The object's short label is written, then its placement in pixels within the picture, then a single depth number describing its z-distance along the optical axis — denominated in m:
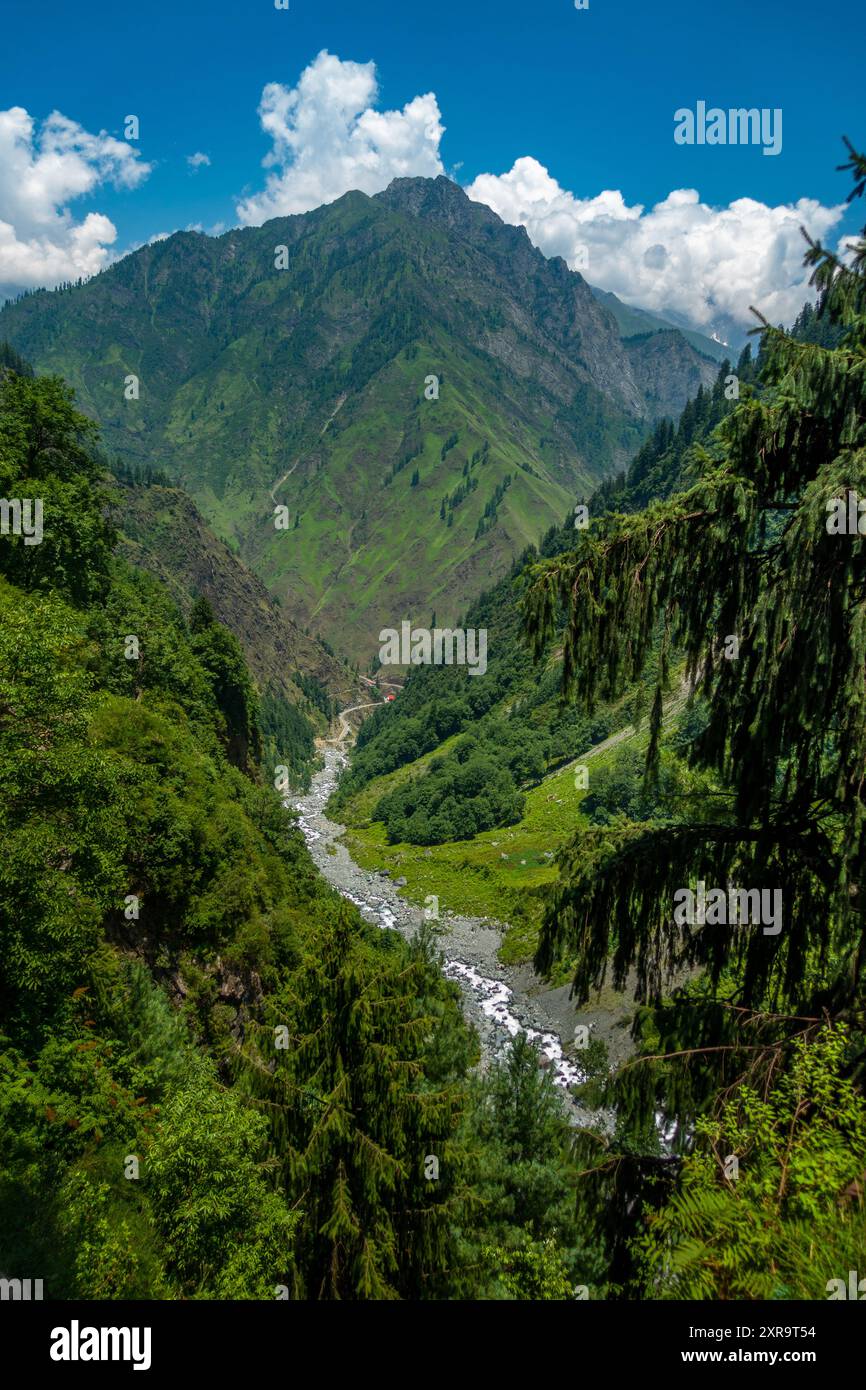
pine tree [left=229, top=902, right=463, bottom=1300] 14.25
